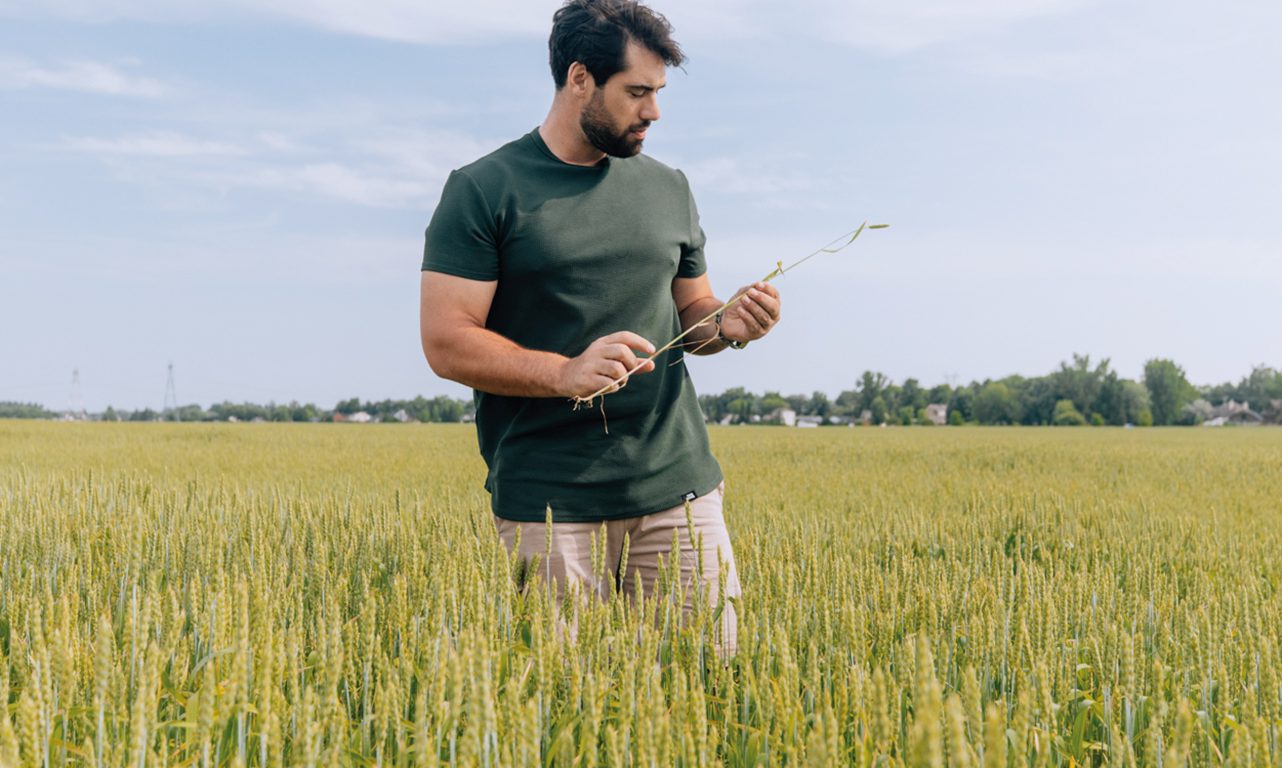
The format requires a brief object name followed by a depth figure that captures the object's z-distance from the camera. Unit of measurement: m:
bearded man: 2.73
